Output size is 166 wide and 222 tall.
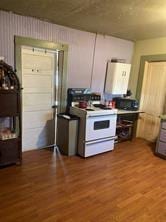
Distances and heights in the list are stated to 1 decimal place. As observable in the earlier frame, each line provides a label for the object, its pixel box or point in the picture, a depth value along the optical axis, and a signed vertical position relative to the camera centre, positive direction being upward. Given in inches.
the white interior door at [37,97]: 133.8 -15.6
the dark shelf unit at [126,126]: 174.4 -41.2
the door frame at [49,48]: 121.8 +16.6
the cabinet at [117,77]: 163.9 +3.1
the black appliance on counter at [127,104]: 169.2 -20.0
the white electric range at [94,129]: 132.0 -35.5
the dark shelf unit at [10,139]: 107.9 -37.9
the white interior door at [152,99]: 169.2 -15.4
